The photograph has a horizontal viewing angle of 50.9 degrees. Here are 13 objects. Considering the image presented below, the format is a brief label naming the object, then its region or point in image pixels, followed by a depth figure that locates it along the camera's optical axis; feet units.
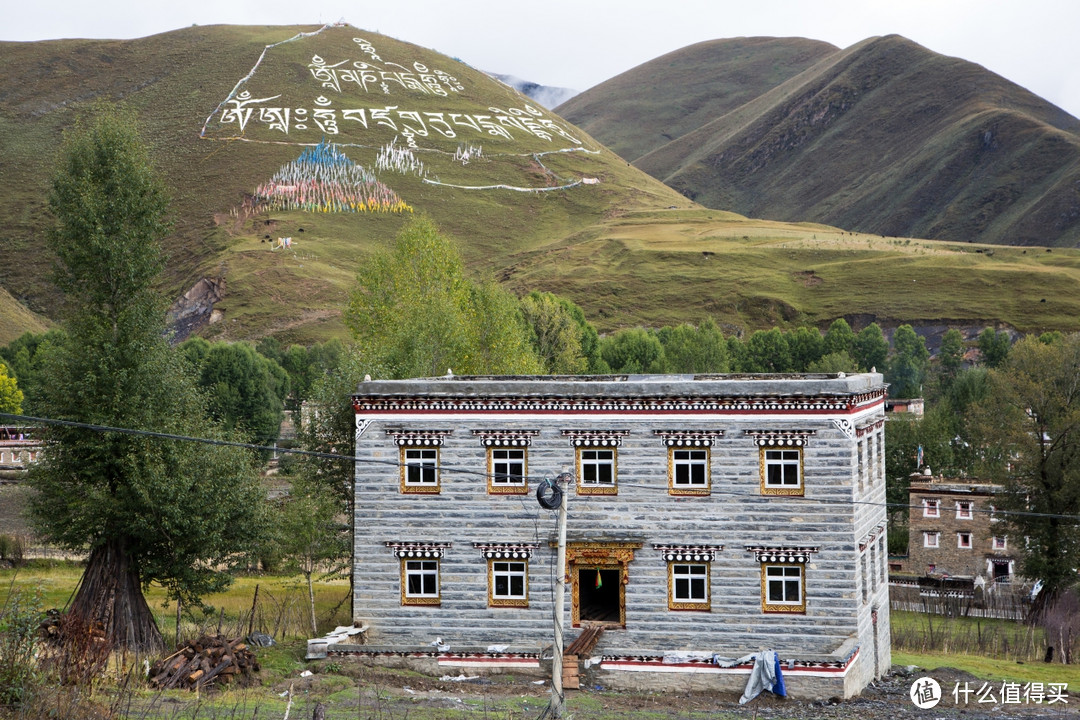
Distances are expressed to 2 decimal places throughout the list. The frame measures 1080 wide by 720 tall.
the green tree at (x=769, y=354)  424.87
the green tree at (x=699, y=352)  371.76
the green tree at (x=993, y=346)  431.43
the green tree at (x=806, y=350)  431.84
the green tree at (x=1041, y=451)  173.47
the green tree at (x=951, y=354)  446.60
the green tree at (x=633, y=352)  387.75
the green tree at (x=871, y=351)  439.22
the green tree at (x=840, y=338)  432.66
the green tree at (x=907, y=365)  416.67
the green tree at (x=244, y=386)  327.06
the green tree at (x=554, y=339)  290.15
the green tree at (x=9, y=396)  319.88
